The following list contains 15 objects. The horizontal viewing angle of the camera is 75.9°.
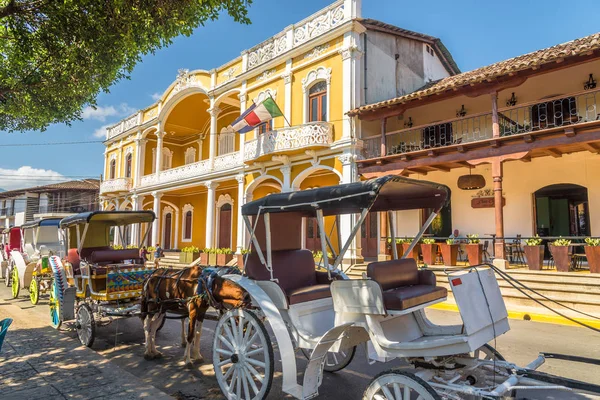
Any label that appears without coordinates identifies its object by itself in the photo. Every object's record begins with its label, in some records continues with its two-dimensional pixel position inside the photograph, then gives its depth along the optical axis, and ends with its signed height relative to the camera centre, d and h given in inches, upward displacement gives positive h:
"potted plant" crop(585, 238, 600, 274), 346.6 -12.0
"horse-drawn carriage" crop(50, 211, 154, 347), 248.1 -29.3
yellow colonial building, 571.5 +238.2
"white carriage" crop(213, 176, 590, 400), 120.8 -28.9
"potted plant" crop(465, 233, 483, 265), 423.2 -11.5
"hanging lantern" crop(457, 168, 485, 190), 507.2 +77.7
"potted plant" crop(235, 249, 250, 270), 609.5 -32.1
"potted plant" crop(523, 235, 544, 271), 384.8 -12.4
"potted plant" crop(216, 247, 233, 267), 653.5 -28.9
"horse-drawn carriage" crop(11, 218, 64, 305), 383.6 -19.4
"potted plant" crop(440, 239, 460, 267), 441.4 -14.3
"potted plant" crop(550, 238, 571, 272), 366.9 -13.5
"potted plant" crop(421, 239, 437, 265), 460.1 -12.6
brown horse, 189.6 -30.6
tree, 234.2 +131.3
